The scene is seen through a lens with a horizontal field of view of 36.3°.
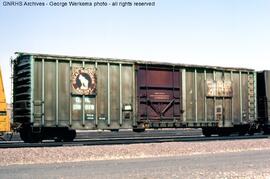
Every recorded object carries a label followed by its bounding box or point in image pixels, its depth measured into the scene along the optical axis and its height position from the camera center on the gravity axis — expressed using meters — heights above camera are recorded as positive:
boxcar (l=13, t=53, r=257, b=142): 17.92 +0.59
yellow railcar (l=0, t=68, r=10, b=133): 16.69 -0.25
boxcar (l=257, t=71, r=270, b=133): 24.31 +0.38
